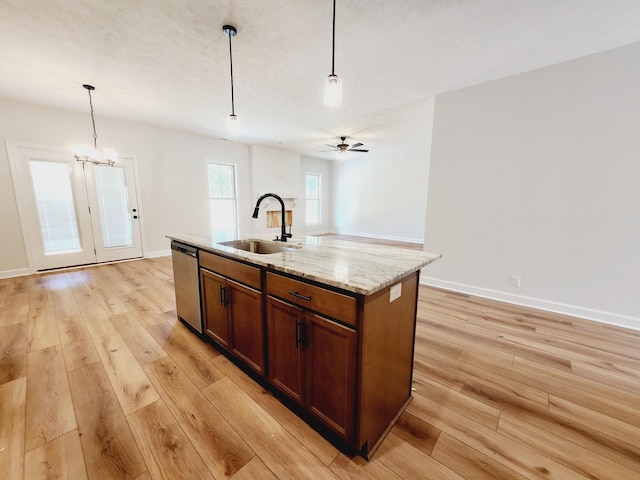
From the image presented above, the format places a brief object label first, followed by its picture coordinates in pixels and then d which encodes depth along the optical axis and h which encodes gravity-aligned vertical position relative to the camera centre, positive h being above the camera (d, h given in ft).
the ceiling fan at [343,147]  18.78 +3.84
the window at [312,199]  29.12 +0.00
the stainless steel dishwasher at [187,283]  7.28 -2.58
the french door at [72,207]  13.24 -0.64
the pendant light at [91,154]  11.66 +1.99
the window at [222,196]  20.49 +0.17
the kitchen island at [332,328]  3.83 -2.27
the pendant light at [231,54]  7.14 +4.71
